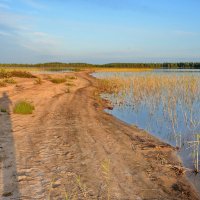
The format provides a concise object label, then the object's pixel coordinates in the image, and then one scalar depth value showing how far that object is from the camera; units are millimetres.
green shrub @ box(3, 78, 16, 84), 28491
